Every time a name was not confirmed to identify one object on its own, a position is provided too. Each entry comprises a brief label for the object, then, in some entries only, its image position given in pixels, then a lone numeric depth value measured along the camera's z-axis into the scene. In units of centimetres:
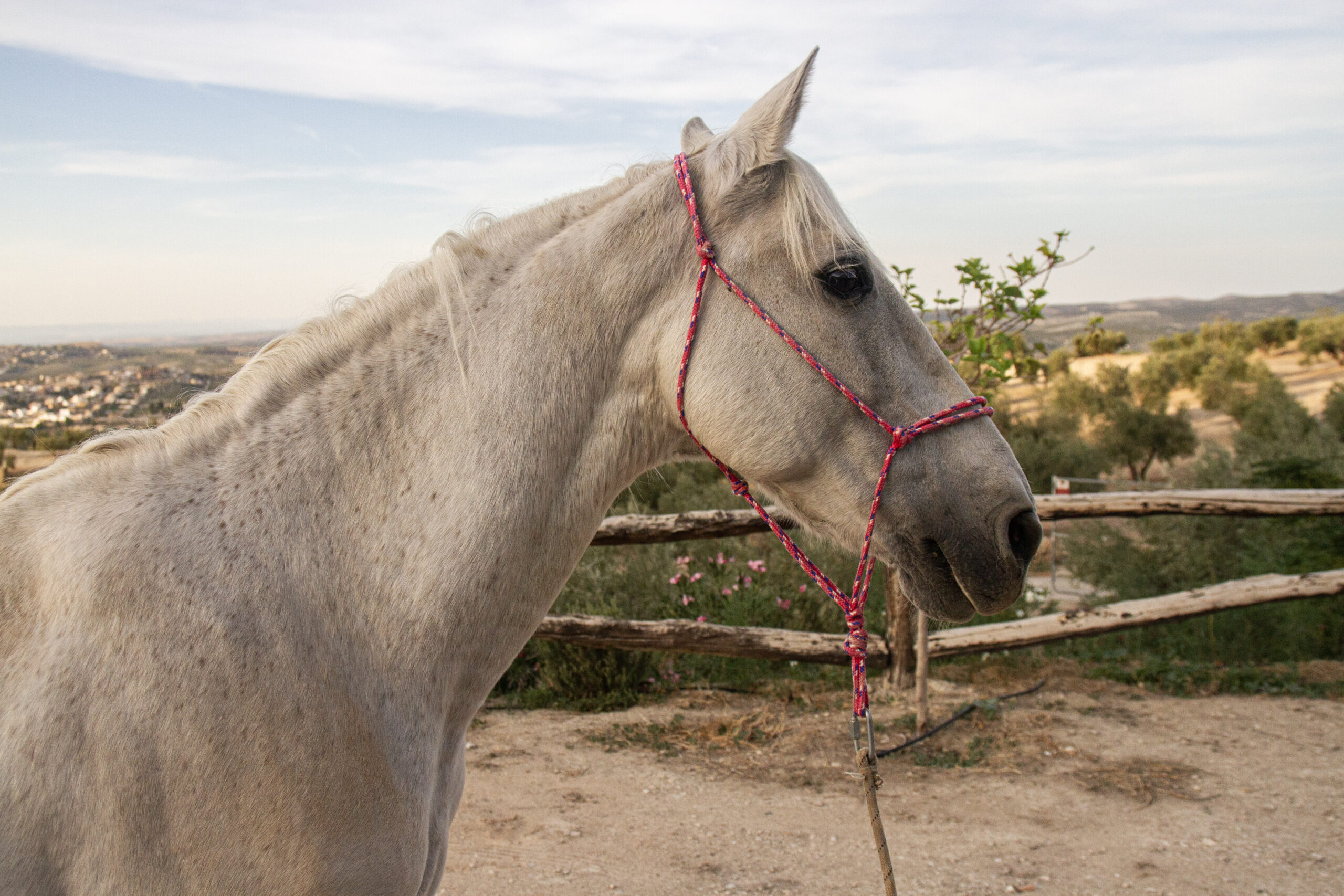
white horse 129
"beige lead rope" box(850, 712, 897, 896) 158
